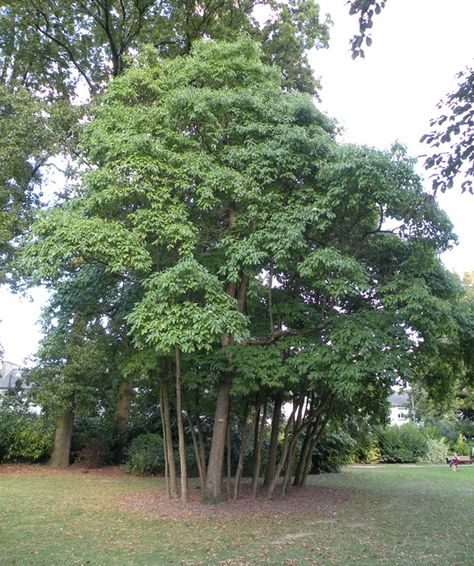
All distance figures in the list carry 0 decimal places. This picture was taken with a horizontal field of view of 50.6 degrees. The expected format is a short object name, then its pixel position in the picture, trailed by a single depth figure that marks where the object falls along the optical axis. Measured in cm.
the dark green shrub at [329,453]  1758
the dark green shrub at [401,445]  2356
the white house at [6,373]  3853
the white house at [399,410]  4859
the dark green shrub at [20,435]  1596
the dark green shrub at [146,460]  1501
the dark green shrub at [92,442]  1675
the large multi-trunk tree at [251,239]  815
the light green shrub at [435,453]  2455
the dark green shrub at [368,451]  2209
